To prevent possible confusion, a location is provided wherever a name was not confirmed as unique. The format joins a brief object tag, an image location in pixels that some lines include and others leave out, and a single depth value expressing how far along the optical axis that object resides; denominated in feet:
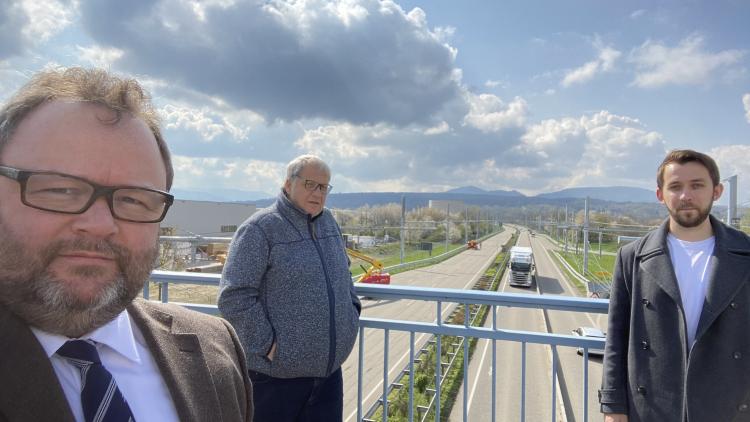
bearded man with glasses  2.27
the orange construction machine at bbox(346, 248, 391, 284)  55.93
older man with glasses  5.92
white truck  83.92
